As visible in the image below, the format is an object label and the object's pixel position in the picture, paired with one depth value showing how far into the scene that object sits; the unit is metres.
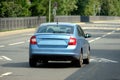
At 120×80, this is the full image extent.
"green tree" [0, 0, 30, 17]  69.06
